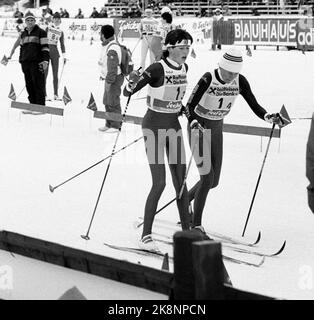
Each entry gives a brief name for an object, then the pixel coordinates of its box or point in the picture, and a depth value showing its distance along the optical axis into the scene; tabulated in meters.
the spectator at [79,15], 43.09
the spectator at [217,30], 27.55
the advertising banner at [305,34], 24.30
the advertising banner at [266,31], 25.77
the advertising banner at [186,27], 30.78
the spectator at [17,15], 41.36
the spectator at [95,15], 40.03
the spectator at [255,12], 33.44
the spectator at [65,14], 43.56
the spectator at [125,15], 37.03
